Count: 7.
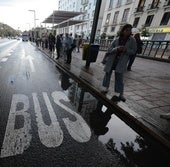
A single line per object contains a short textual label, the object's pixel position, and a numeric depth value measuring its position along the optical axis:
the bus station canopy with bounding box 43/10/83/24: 16.55
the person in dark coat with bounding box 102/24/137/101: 3.47
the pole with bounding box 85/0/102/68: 6.66
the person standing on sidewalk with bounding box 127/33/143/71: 7.35
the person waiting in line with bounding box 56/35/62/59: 10.73
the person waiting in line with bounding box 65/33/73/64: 8.59
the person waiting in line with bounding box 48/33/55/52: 14.08
